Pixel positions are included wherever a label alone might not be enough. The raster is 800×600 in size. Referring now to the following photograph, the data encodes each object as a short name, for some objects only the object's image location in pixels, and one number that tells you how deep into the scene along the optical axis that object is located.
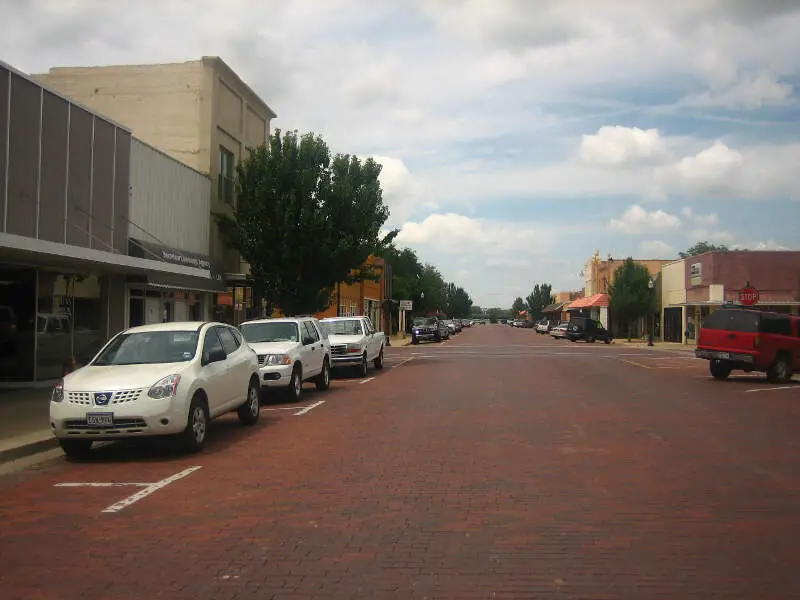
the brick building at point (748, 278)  49.72
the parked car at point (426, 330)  54.53
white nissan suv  9.64
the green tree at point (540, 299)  184.00
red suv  21.39
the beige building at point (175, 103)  28.25
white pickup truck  23.14
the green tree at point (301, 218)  28.53
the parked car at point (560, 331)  66.44
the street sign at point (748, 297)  31.91
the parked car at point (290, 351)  16.00
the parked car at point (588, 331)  58.78
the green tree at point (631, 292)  59.78
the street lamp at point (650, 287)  60.41
